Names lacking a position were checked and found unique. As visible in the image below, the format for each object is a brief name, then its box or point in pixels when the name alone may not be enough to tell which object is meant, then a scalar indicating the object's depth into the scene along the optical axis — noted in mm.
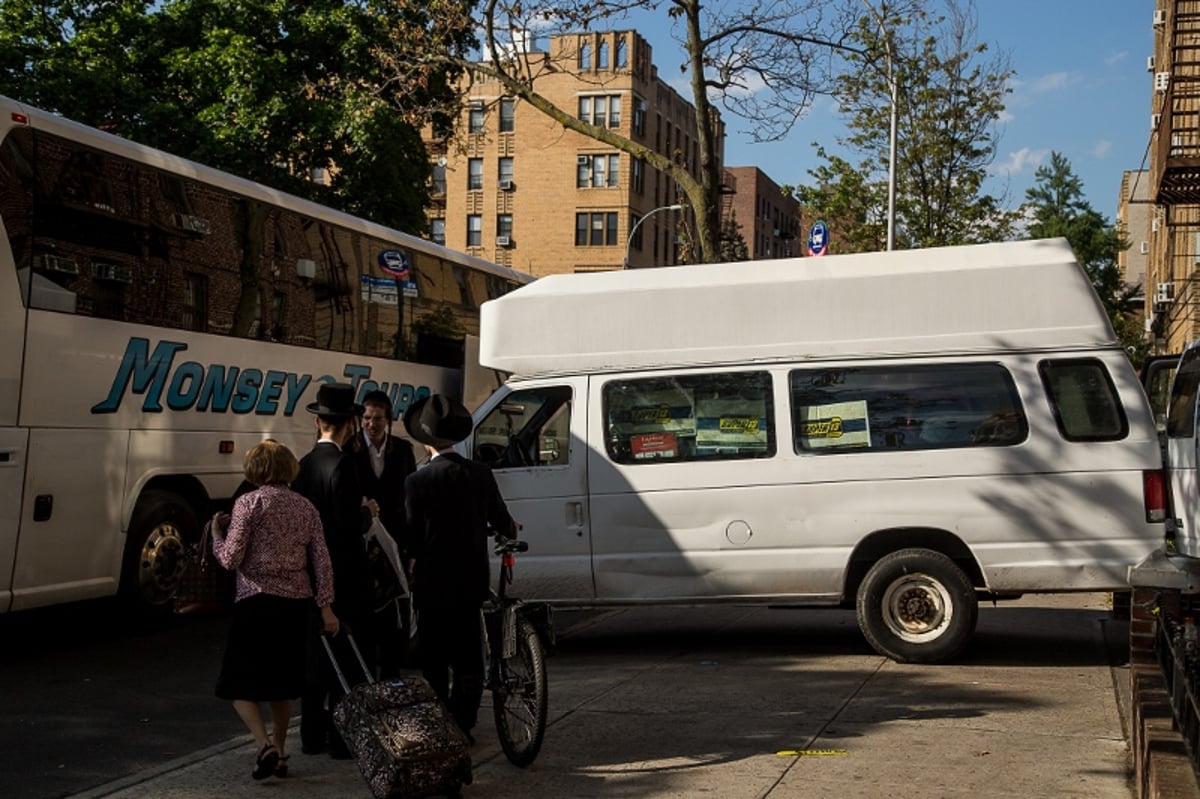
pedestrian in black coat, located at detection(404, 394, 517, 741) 6871
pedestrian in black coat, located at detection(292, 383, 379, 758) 6867
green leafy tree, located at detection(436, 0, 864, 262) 17672
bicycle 6660
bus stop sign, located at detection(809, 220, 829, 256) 21281
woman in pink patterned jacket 6449
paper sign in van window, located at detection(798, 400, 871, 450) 10000
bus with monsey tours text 10102
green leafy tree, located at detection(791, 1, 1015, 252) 31812
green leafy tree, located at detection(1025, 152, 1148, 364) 59469
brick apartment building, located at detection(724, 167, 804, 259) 101625
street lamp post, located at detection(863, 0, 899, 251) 26534
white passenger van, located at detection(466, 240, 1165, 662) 9695
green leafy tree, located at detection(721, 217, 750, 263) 70225
